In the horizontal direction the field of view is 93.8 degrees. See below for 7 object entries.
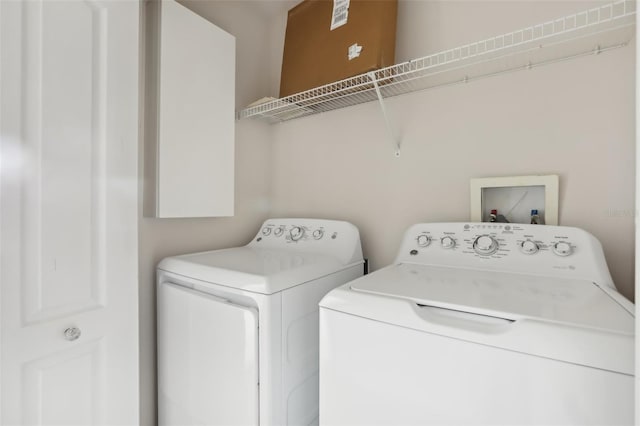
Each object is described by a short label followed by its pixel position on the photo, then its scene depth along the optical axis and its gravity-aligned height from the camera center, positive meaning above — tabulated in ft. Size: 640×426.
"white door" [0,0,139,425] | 2.74 -0.03
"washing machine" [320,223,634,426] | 1.86 -0.96
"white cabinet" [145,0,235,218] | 4.29 +1.48
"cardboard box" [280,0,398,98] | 4.25 +2.61
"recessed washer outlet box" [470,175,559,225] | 3.72 +0.16
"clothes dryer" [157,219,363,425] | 3.21 -1.48
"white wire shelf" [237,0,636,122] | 3.35 +1.94
